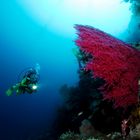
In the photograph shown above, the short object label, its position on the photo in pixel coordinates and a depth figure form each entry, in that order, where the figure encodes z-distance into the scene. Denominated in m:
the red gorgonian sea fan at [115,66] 2.70
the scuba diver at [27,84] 3.80
